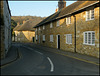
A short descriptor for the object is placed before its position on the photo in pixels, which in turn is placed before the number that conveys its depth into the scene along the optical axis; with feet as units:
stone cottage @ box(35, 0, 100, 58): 36.70
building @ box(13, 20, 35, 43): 158.20
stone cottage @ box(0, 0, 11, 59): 33.76
